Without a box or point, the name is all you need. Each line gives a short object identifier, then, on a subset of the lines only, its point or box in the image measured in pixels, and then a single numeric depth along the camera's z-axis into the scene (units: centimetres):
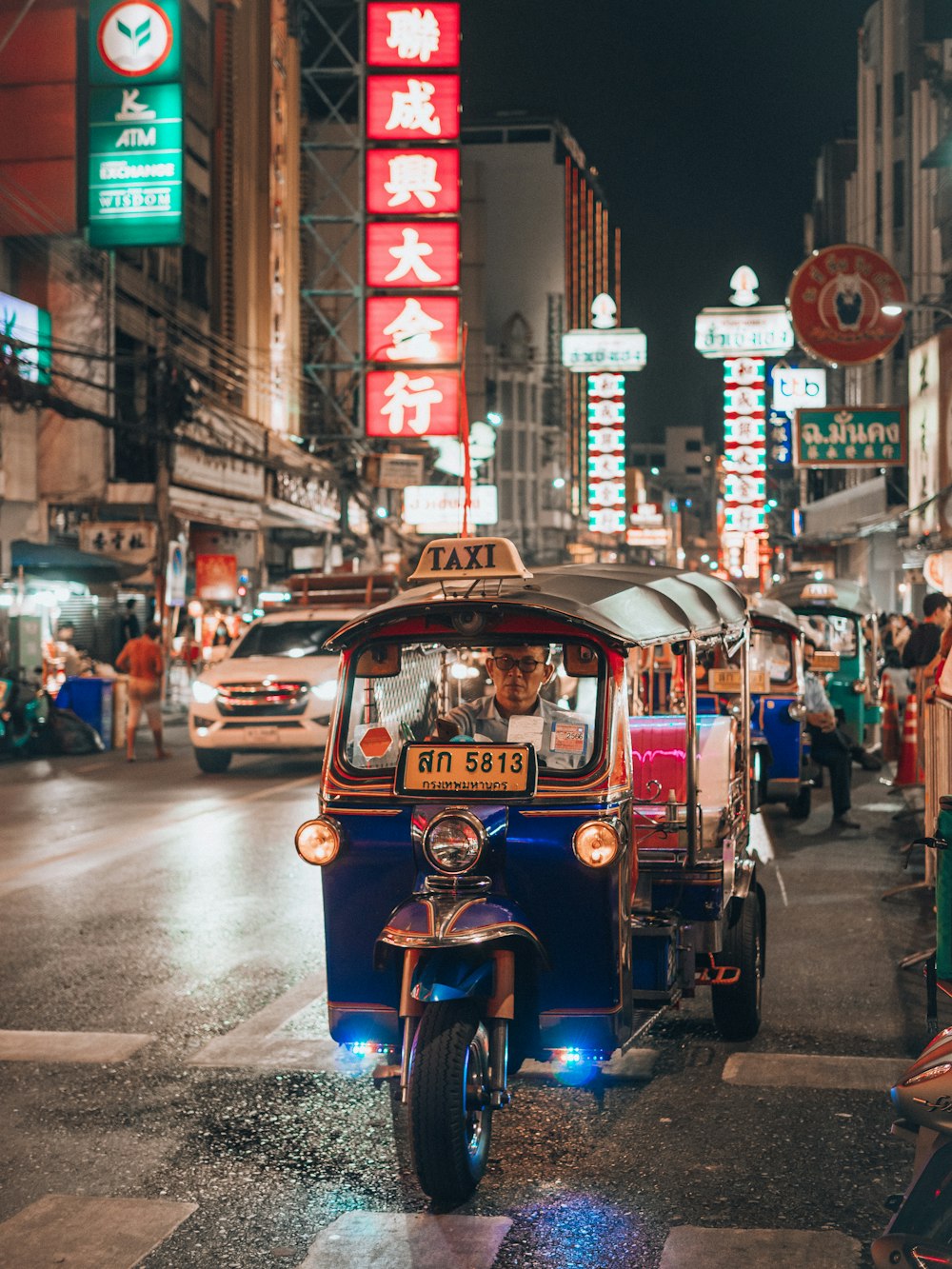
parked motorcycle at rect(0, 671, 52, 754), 2080
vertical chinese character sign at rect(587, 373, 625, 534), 5888
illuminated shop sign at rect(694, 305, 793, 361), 4466
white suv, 1803
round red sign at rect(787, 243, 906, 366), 2138
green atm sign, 2639
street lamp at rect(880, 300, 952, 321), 2019
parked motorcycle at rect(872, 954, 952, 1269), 334
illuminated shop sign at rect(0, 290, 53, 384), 2567
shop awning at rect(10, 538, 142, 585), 2381
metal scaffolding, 4231
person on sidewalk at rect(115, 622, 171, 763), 2019
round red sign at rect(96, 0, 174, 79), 2645
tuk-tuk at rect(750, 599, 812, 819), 1409
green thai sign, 2520
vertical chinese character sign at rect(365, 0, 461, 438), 3438
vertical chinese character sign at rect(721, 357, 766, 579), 5294
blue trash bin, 2239
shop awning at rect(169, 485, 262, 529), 2994
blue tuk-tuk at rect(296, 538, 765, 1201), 490
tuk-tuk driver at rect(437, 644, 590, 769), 576
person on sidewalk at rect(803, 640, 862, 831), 1412
